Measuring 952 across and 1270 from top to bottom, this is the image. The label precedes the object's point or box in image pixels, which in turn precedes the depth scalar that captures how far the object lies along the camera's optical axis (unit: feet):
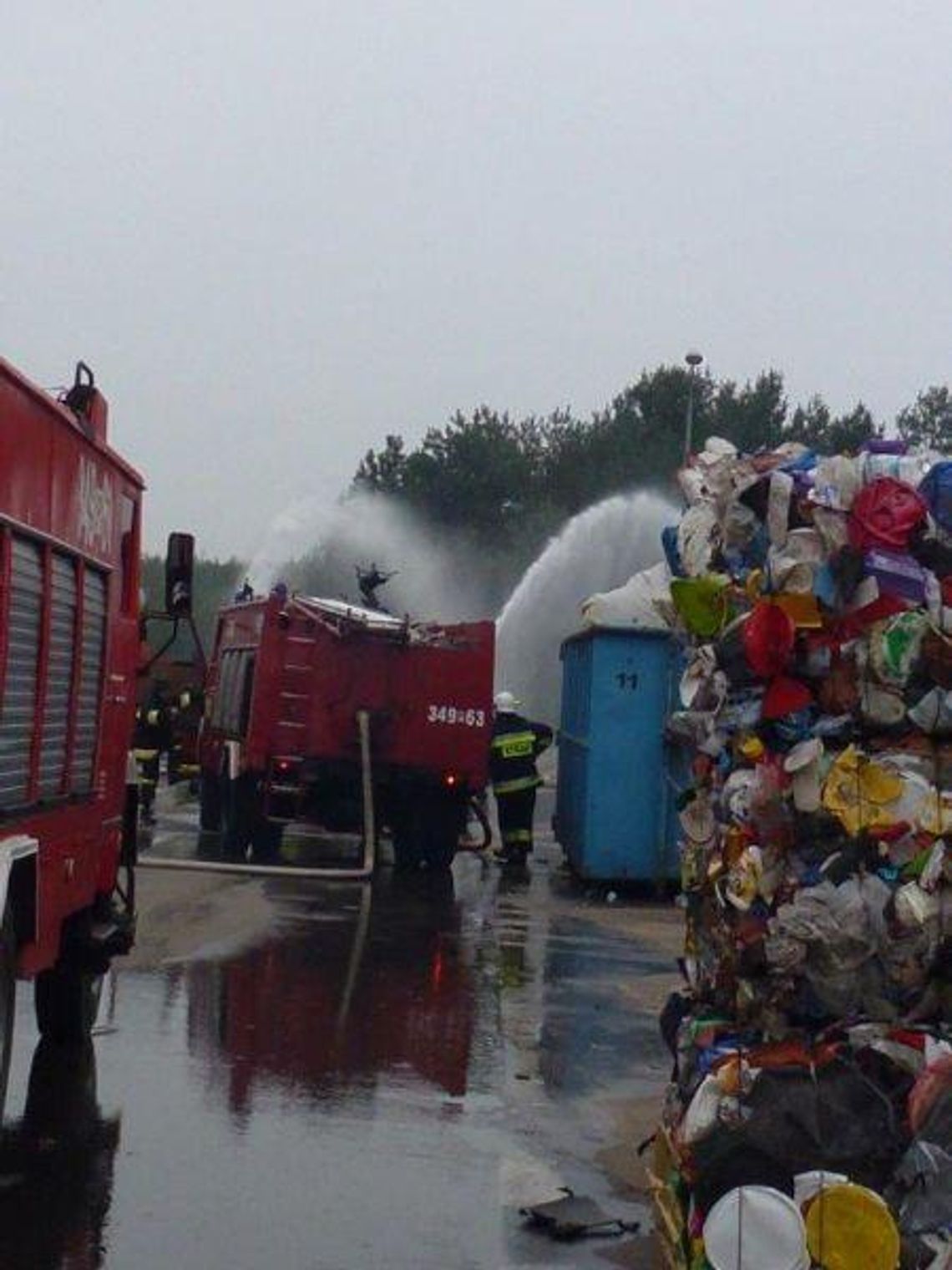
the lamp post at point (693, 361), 100.68
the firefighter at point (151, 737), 69.15
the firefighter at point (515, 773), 71.51
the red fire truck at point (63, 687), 24.02
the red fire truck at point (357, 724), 65.67
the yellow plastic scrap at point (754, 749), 21.07
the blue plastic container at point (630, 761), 60.95
